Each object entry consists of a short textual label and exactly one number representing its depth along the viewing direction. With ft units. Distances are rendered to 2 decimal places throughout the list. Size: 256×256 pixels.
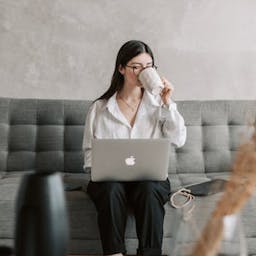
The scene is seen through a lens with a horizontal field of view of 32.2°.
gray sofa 7.68
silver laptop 5.17
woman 5.86
